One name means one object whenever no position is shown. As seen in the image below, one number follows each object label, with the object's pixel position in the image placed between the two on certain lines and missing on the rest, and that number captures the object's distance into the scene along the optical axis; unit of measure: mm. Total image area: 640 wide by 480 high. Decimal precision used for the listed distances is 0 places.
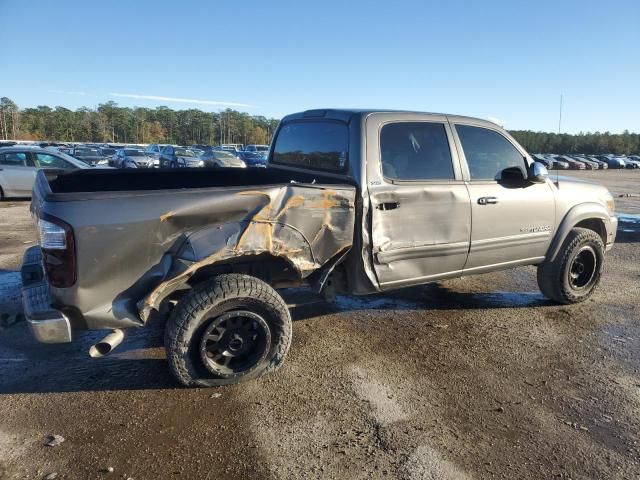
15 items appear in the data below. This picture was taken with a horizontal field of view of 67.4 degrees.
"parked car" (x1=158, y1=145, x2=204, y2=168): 24266
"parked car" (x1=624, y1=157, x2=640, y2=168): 61625
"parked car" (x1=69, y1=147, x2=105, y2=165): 24553
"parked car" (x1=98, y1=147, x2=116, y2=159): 30375
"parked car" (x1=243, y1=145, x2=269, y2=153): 47125
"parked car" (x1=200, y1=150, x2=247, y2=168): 23656
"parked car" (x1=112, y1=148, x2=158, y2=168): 24828
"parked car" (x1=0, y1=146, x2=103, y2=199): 13102
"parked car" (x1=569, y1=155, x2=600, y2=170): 60181
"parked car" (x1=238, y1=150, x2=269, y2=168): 26609
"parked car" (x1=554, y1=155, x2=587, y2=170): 59334
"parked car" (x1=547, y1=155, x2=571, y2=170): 56656
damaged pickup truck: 2939
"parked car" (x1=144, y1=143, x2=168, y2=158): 28808
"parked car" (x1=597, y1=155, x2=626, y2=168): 62094
